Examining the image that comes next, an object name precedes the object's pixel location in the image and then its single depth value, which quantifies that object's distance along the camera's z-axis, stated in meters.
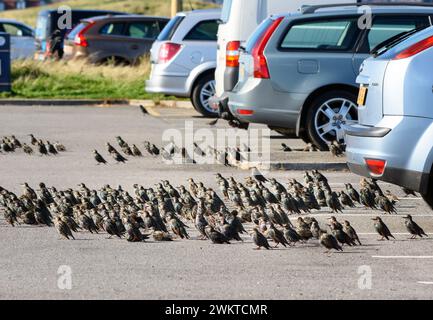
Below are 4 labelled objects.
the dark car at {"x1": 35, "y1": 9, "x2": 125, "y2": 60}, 38.08
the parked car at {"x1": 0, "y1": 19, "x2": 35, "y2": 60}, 38.94
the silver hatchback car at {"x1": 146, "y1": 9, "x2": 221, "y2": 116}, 23.30
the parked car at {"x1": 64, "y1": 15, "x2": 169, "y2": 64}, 31.12
